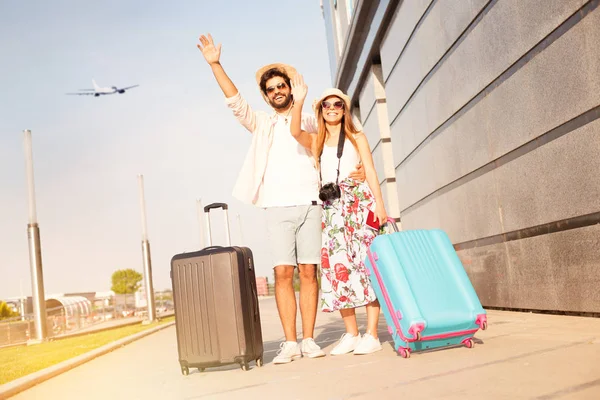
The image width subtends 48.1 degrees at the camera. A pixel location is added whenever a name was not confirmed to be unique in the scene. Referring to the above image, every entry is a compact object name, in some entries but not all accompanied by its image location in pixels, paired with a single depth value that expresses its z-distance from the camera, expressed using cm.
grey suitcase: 490
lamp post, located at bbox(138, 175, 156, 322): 2328
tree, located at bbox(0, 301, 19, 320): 6518
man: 522
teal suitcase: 436
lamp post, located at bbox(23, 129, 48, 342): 1502
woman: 516
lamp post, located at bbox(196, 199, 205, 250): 3953
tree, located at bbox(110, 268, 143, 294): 10975
